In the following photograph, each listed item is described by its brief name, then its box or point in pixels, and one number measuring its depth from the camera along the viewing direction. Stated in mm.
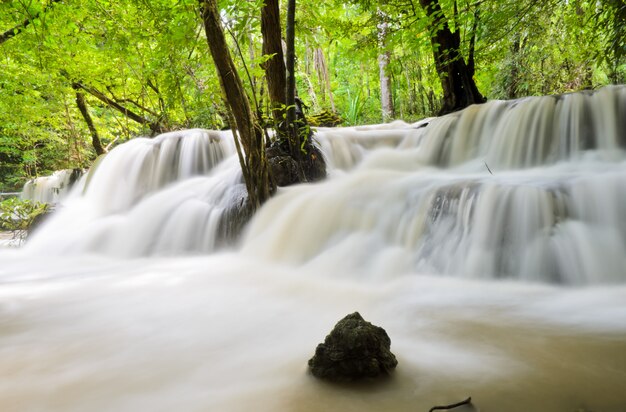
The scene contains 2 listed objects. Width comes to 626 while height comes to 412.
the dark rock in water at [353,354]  1308
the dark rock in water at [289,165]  5098
